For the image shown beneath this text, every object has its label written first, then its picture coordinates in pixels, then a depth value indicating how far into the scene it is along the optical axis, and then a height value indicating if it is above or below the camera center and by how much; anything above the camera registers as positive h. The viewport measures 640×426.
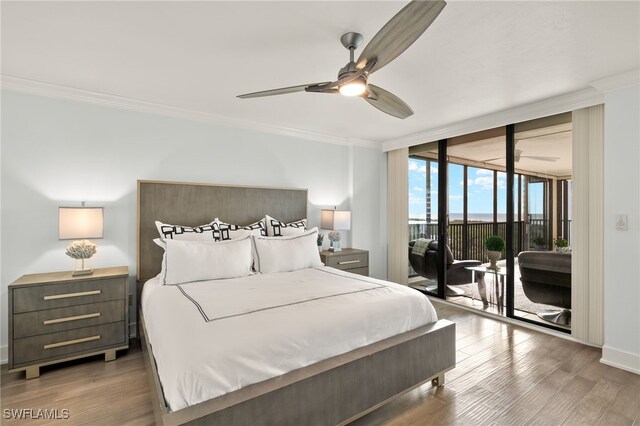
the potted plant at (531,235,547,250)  3.55 -0.32
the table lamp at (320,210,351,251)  4.40 -0.13
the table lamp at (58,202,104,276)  2.74 -0.14
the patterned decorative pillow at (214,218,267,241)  3.44 -0.20
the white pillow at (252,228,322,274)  3.21 -0.42
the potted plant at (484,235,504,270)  3.83 -0.42
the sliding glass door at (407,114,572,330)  3.47 +0.00
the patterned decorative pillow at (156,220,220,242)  3.15 -0.19
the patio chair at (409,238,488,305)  4.38 -0.75
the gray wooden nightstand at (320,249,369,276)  4.13 -0.62
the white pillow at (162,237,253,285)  2.75 -0.44
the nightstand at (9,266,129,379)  2.44 -0.87
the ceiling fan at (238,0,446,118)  1.43 +0.89
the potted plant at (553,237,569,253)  3.38 -0.33
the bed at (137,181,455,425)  1.49 -0.80
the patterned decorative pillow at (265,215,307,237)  3.81 -0.19
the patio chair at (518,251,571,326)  3.33 -0.73
